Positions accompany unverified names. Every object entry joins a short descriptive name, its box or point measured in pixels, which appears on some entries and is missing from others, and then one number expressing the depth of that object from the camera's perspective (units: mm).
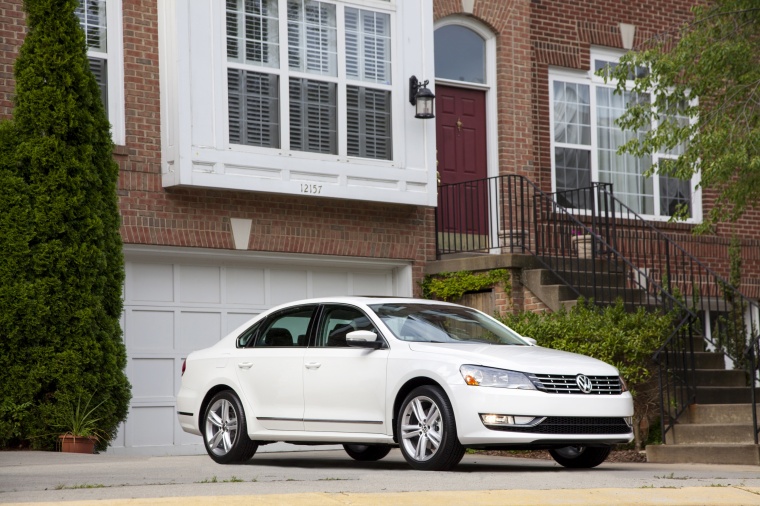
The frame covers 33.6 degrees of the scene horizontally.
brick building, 14859
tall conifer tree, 12992
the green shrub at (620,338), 13695
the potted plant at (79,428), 12859
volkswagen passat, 9773
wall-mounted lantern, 16516
